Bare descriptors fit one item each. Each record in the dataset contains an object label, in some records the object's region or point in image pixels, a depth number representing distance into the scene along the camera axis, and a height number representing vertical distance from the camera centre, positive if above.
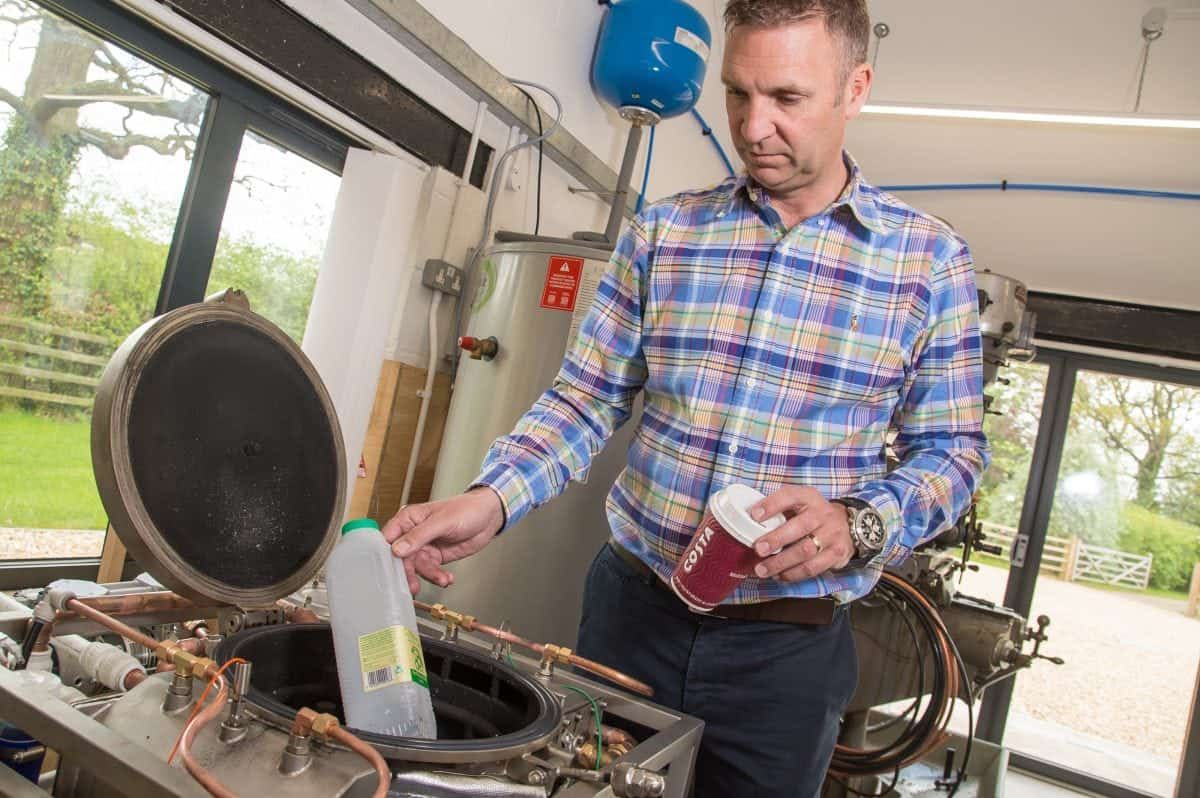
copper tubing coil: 2.15 -0.36
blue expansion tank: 2.65 +1.19
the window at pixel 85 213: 1.74 +0.25
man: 1.09 +0.10
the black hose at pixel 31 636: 0.78 -0.28
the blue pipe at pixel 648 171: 3.24 +1.04
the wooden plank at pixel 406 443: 2.42 -0.13
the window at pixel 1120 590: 4.27 -0.20
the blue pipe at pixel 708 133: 3.74 +1.42
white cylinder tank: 2.17 -0.05
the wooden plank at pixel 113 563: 1.78 -0.47
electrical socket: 2.39 +0.34
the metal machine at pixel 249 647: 0.61 -0.26
